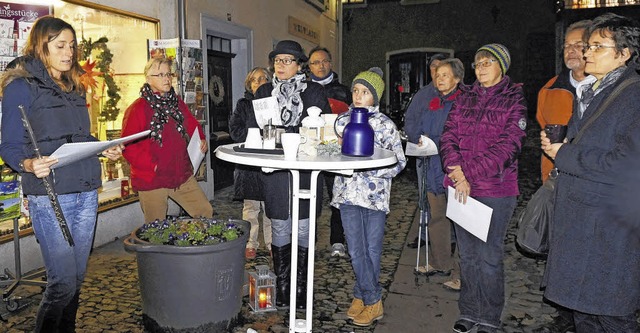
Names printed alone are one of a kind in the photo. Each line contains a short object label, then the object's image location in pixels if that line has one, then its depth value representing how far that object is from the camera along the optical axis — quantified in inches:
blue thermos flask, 103.1
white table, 94.0
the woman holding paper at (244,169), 141.4
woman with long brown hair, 97.8
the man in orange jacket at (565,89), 143.1
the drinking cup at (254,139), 116.0
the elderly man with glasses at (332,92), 194.1
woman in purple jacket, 117.3
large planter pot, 117.2
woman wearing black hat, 133.5
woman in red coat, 151.6
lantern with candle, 138.9
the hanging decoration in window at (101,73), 212.7
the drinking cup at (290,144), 99.9
